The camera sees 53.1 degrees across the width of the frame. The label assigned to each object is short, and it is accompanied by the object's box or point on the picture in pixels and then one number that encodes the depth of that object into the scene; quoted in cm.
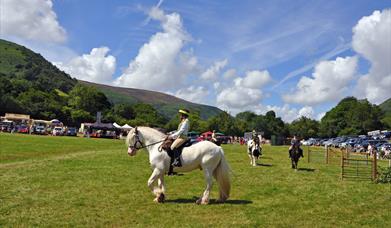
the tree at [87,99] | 14215
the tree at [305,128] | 13632
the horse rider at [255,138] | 2692
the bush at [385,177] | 2012
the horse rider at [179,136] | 1245
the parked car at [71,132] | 7419
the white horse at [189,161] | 1241
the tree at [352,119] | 12800
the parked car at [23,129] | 7175
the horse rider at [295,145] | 2534
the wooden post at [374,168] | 2095
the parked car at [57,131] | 7156
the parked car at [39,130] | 7238
